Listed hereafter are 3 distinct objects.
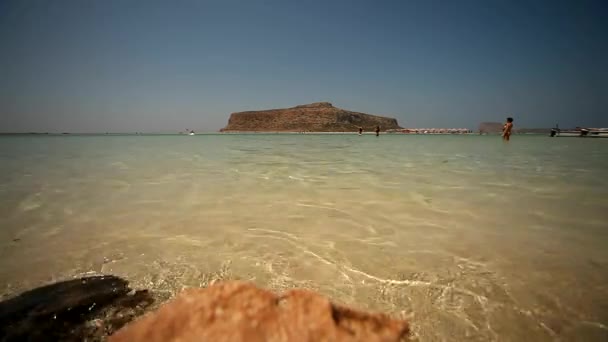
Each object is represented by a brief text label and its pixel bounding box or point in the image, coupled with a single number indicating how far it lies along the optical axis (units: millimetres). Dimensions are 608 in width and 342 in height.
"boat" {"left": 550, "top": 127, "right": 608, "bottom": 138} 33478
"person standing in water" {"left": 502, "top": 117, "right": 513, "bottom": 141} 21478
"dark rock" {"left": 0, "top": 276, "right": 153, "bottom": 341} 1260
